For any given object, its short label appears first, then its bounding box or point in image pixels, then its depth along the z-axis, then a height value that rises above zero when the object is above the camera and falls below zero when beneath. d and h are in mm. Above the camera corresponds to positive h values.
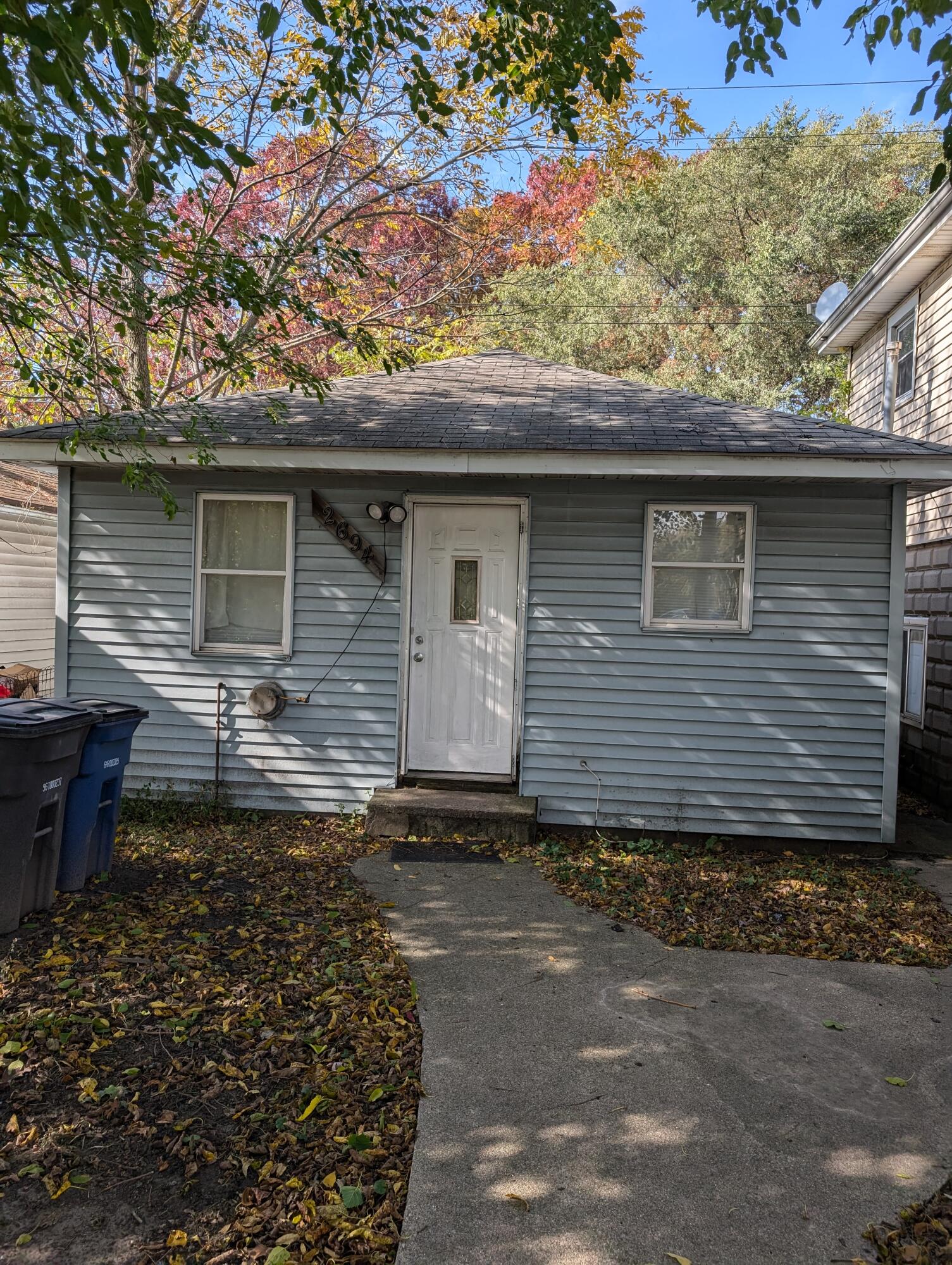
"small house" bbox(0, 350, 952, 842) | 6293 +131
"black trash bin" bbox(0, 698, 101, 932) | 4164 -894
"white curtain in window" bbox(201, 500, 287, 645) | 6875 +421
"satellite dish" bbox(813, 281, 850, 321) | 11328 +4573
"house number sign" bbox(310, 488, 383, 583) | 6664 +666
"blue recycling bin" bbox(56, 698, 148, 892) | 4758 -1034
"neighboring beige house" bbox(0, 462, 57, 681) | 12383 +644
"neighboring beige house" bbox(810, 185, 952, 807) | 8273 +2499
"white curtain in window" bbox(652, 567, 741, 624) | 6496 +307
